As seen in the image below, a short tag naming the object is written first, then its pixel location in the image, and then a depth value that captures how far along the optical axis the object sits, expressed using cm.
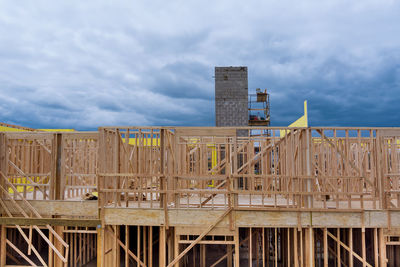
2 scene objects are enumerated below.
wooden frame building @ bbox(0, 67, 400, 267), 967
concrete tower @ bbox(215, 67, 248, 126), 2461
